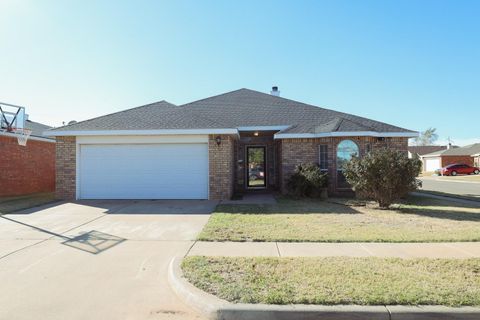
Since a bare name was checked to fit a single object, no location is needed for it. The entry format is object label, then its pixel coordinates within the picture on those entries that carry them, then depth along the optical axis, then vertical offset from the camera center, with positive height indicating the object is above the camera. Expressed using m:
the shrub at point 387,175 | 9.77 -0.31
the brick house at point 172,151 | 12.31 +0.63
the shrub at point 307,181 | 12.36 -0.61
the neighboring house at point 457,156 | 45.34 +1.24
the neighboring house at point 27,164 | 14.19 +0.20
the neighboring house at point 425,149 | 63.92 +3.28
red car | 38.47 -0.67
